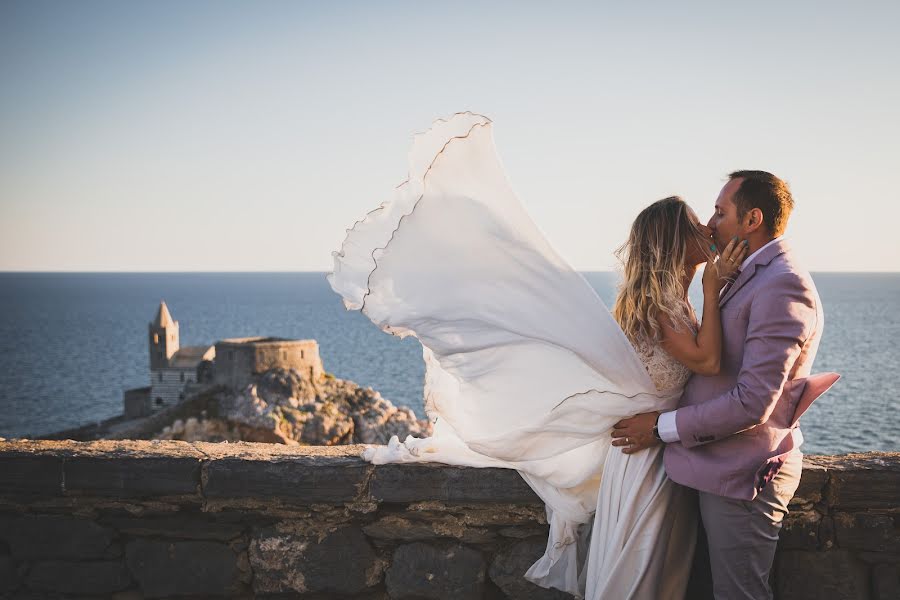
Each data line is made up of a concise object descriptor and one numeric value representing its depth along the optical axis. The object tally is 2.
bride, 2.87
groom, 2.56
